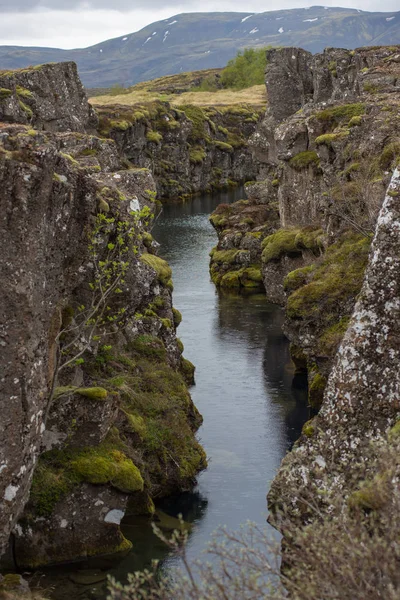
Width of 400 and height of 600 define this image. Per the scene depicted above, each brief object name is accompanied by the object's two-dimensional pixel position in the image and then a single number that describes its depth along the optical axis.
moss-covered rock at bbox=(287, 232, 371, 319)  51.47
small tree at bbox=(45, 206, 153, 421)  34.94
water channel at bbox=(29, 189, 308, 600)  38.44
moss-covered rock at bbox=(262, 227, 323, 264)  67.47
